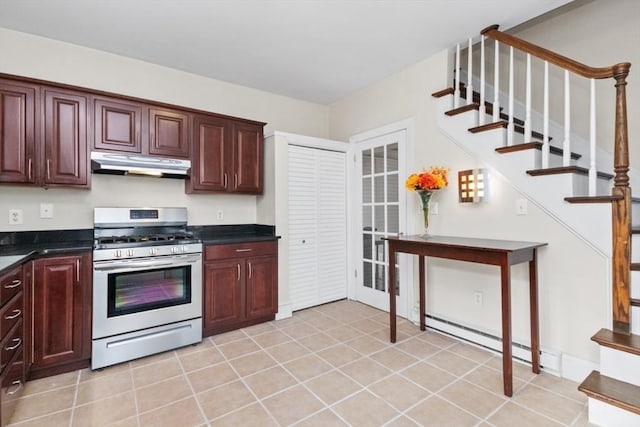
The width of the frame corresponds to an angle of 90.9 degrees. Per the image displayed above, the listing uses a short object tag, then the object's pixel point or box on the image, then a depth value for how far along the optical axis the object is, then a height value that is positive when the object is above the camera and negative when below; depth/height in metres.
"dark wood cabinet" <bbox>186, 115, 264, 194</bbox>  3.18 +0.63
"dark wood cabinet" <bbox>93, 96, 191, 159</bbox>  2.69 +0.80
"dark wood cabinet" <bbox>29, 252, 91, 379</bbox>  2.22 -0.72
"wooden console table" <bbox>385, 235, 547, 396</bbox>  2.02 -0.31
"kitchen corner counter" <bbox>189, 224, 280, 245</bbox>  3.09 -0.20
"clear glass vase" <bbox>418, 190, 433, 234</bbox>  2.90 +0.12
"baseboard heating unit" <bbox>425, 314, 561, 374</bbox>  2.29 -1.08
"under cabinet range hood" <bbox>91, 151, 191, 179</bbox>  2.67 +0.46
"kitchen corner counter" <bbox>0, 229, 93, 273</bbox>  2.08 -0.22
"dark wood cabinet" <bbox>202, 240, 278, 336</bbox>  2.98 -0.70
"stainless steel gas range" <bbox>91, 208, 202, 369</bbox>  2.42 -0.60
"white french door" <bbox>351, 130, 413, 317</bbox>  3.48 +0.04
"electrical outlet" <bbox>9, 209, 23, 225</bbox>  2.58 +0.00
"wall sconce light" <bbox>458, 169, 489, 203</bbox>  2.67 +0.24
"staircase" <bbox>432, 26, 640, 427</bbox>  1.77 +0.21
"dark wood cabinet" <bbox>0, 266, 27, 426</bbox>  1.70 -0.73
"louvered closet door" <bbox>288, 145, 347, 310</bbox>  3.65 -0.14
